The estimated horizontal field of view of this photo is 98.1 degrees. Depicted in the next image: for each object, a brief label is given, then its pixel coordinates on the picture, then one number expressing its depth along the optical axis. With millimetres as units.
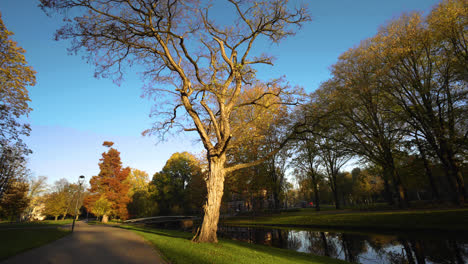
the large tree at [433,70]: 15773
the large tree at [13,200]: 26953
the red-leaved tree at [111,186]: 34878
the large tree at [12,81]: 12266
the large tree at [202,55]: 9008
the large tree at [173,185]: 45928
